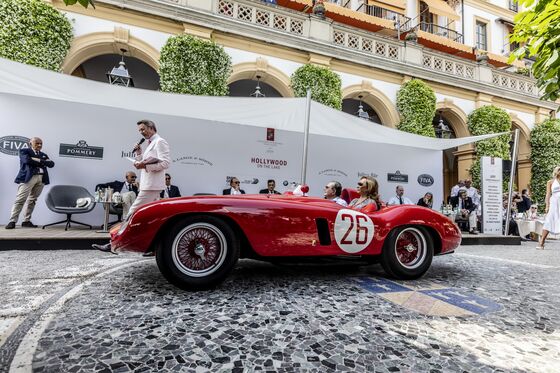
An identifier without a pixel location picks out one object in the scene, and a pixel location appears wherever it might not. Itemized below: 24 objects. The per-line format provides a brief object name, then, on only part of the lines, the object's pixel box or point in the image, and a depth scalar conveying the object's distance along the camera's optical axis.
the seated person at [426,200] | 9.61
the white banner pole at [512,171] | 7.72
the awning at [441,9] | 13.92
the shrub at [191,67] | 8.83
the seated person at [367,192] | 3.34
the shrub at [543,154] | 14.11
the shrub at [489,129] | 12.85
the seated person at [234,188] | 7.50
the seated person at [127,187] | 6.40
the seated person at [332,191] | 4.12
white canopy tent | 6.02
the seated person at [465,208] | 8.98
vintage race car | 2.38
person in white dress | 6.05
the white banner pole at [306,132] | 5.49
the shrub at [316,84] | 10.45
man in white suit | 3.66
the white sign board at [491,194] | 8.57
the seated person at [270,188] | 7.93
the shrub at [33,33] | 7.38
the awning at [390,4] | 13.07
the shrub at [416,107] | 11.70
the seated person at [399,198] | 8.85
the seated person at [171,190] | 7.18
